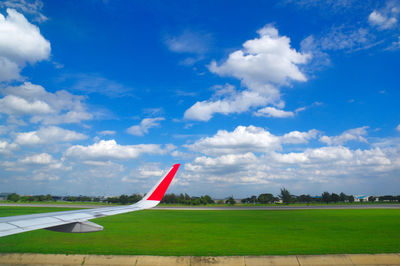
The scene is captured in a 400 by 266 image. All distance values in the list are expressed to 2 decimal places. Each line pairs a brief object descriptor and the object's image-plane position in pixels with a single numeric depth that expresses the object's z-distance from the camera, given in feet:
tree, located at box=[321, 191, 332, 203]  391.16
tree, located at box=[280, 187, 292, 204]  366.63
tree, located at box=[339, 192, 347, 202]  418.31
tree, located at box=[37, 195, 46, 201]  398.83
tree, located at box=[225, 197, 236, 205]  336.04
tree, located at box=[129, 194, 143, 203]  325.05
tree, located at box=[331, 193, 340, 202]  389.39
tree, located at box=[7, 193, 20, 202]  370.49
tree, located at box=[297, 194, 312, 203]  389.48
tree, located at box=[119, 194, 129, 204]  335.77
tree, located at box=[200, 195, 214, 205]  315.19
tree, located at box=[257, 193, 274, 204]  397.66
